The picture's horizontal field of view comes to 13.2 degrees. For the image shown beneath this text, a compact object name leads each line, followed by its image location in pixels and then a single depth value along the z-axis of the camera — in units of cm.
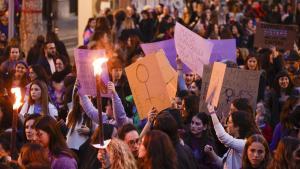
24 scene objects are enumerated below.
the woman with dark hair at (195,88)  1453
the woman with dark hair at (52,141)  978
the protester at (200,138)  1132
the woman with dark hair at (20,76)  1590
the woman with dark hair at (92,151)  1054
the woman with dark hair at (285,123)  1200
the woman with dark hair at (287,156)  920
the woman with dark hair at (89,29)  2401
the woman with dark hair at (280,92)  1572
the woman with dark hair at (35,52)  2000
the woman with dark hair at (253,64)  1639
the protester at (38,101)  1314
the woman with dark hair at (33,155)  906
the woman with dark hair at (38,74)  1523
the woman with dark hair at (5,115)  1219
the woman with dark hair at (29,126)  1057
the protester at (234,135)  1073
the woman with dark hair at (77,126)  1207
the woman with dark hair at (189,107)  1237
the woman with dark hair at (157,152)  919
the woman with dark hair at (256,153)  977
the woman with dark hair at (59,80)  1492
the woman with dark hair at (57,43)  2034
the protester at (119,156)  897
